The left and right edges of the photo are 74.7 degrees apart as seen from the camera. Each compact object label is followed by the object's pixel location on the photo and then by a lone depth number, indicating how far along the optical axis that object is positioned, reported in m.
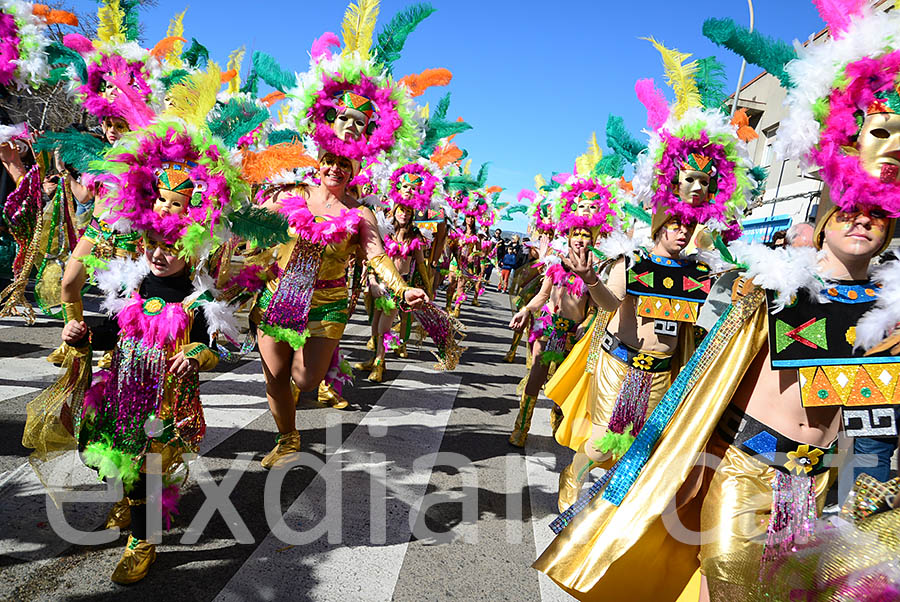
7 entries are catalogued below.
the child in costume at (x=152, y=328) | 2.64
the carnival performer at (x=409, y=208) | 7.79
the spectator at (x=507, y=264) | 23.36
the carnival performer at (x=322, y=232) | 3.85
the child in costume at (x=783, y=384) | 1.99
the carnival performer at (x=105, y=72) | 3.87
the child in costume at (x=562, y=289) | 4.98
